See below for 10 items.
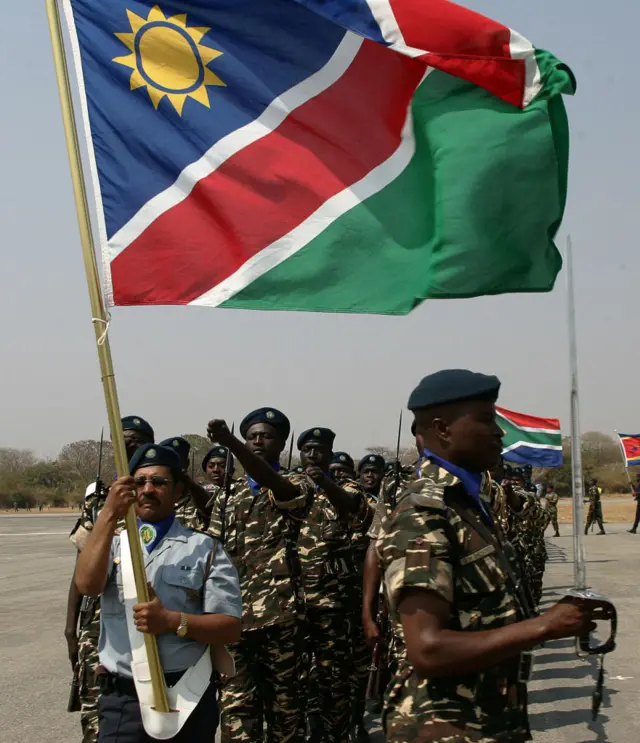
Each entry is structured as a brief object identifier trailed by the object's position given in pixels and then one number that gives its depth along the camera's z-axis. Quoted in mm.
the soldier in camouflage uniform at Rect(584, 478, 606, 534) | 27516
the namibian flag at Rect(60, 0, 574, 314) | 4145
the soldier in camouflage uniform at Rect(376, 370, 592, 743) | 2461
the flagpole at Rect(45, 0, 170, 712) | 3354
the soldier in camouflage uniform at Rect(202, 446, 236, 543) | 5602
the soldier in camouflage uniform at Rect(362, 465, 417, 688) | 5503
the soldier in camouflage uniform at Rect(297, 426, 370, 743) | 6211
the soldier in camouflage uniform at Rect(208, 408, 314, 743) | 5105
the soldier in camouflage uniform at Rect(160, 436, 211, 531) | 6289
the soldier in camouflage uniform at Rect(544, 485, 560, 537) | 21922
